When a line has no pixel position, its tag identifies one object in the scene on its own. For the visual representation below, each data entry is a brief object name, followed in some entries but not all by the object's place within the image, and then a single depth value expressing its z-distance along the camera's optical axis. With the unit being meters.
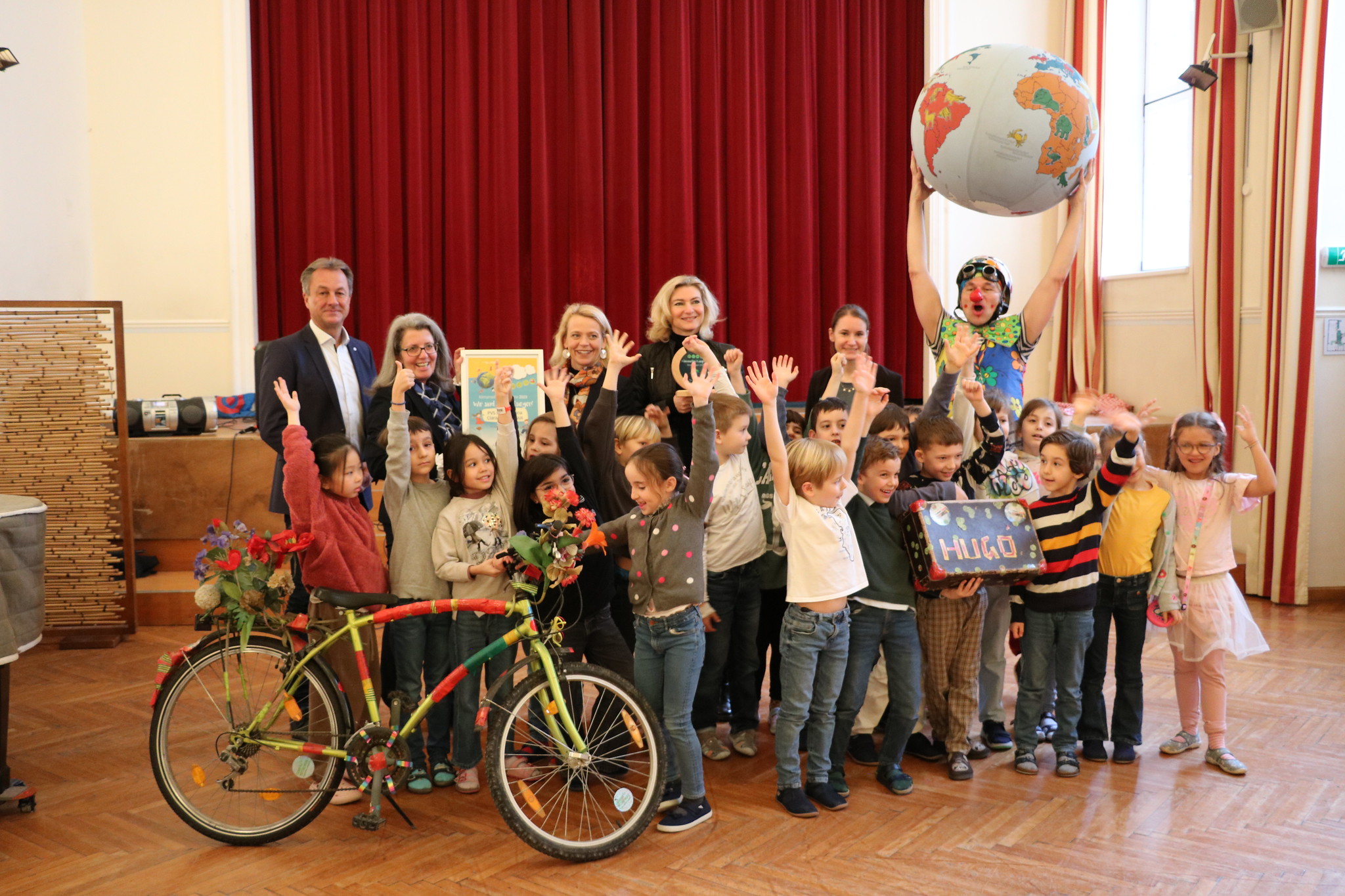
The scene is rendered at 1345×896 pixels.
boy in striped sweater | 3.12
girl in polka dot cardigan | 2.80
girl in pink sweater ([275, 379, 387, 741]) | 2.84
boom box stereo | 5.39
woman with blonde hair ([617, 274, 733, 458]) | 3.65
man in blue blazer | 3.39
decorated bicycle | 2.64
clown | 3.48
